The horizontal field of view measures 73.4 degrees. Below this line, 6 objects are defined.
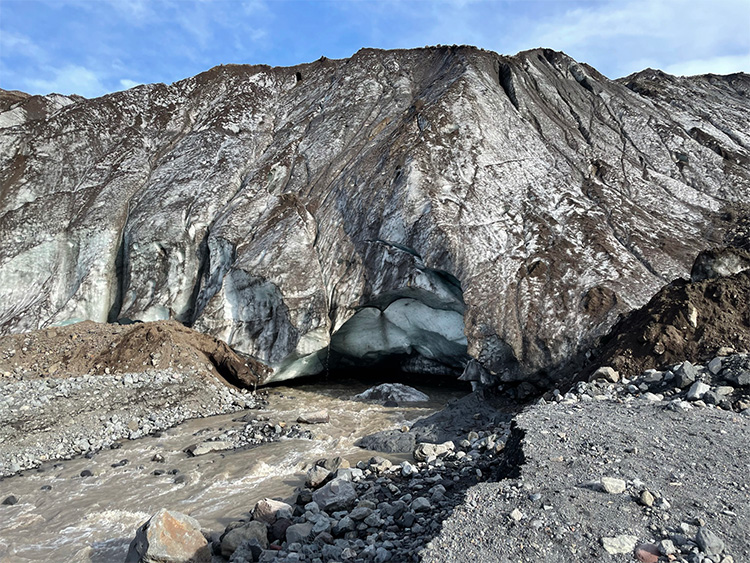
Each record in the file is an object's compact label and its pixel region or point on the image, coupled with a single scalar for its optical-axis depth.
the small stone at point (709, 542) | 4.24
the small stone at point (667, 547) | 4.30
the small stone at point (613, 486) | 5.32
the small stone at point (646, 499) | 5.05
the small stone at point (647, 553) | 4.29
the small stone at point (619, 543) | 4.44
